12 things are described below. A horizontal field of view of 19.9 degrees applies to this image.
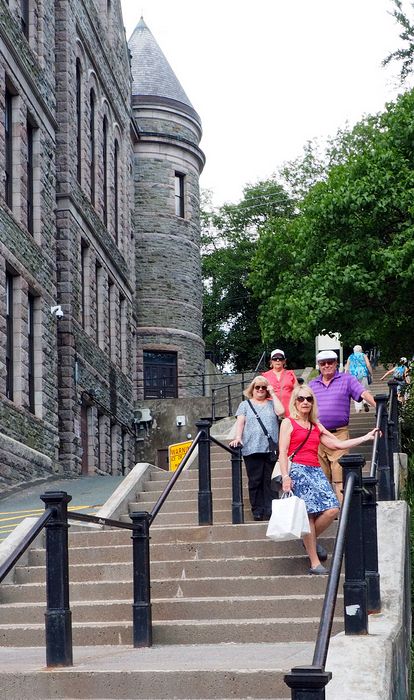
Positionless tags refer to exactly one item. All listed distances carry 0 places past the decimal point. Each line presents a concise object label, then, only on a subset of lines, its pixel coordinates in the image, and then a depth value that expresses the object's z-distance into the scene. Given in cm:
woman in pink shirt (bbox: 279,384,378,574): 917
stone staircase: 684
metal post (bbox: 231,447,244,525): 1123
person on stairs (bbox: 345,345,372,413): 2292
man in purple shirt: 1129
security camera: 2552
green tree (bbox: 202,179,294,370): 5566
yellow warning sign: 1639
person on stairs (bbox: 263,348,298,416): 1248
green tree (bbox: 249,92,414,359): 2022
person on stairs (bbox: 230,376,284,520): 1133
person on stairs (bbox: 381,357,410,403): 1952
